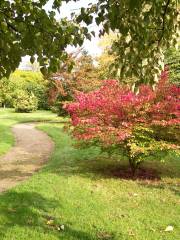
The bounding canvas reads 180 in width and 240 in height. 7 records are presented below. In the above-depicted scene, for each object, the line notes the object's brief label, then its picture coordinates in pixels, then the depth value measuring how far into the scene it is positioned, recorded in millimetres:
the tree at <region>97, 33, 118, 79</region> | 24857
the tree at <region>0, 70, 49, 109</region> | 33951
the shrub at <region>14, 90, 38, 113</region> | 31928
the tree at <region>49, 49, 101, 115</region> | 23635
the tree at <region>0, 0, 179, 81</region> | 3588
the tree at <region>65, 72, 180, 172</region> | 8065
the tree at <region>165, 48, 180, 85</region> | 16175
